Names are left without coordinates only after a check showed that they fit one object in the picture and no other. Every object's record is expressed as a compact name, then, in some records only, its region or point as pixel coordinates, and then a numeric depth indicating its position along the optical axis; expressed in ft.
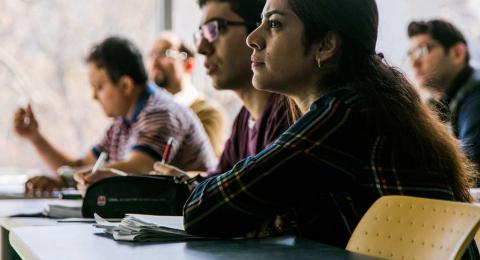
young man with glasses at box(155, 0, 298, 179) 7.34
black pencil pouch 6.27
